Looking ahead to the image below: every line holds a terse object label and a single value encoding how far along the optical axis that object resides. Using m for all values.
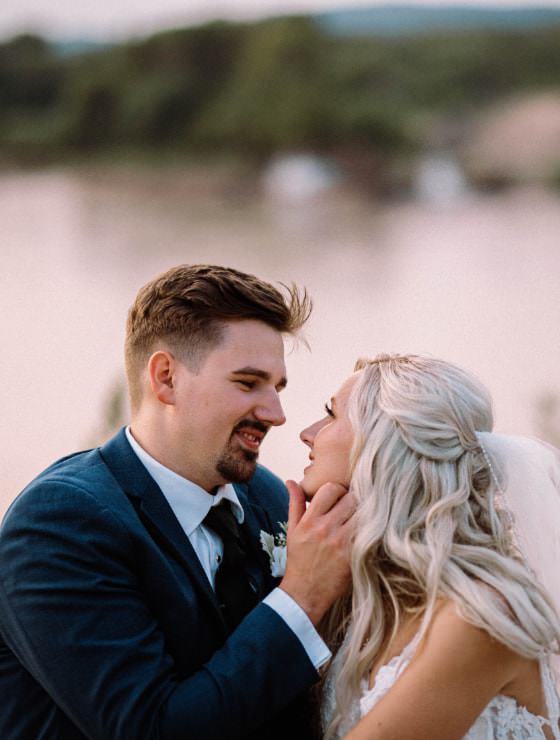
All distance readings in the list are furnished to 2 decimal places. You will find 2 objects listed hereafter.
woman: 2.12
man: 2.10
